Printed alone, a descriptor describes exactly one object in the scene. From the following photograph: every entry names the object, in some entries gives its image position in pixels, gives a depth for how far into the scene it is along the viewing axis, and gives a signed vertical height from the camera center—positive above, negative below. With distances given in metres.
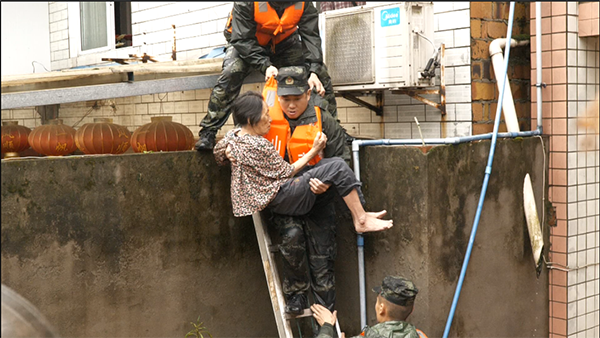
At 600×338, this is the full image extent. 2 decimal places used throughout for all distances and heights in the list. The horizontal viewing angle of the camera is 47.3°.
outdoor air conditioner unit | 6.09 +0.85
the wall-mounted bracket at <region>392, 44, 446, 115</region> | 6.34 +0.42
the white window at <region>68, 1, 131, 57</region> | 10.16 +1.78
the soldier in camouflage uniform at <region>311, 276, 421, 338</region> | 4.45 -1.15
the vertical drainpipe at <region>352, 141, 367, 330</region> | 5.44 -1.00
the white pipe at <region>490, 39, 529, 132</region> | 6.20 +0.37
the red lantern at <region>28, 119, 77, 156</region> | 5.39 +0.04
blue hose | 5.41 -0.72
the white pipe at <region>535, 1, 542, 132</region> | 6.31 +0.77
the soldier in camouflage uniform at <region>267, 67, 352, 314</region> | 5.06 -0.73
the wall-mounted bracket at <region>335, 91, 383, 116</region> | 6.80 +0.36
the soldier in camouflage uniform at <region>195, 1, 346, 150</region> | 5.39 +0.67
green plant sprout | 5.32 -1.47
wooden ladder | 5.09 -1.05
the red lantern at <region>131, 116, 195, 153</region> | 5.52 +0.05
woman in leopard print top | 4.85 -0.23
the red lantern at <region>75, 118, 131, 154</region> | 5.35 +0.04
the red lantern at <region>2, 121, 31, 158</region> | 5.63 +0.05
